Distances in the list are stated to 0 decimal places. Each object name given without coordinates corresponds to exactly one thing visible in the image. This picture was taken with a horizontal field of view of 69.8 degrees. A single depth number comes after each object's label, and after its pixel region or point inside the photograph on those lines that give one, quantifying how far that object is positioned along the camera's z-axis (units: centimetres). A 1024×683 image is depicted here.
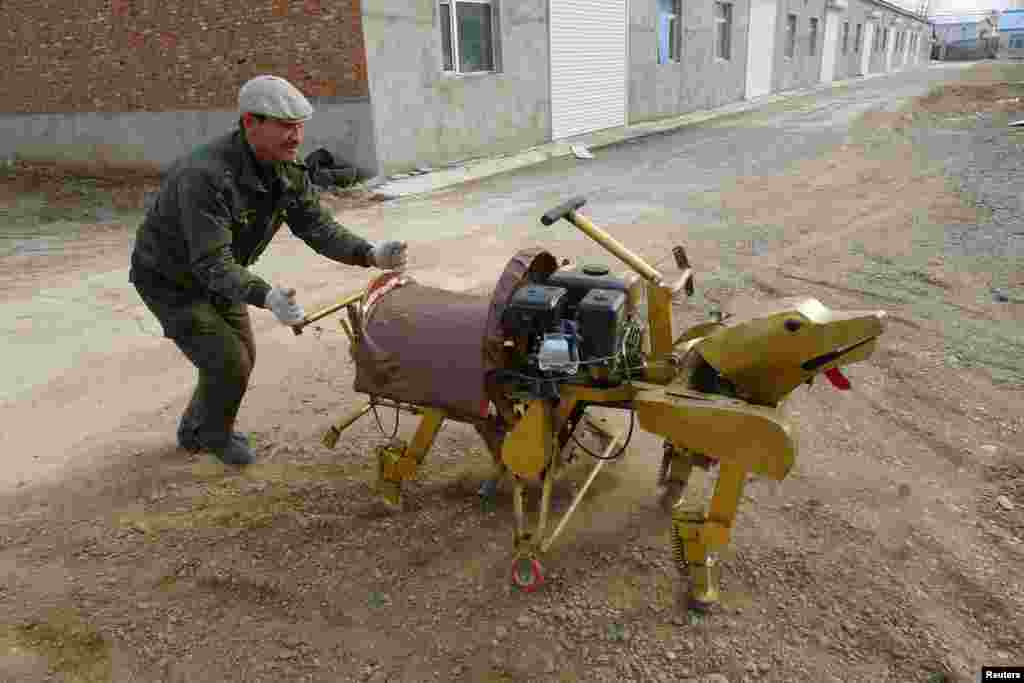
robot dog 223
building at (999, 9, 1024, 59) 5035
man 290
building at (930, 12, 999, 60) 5259
